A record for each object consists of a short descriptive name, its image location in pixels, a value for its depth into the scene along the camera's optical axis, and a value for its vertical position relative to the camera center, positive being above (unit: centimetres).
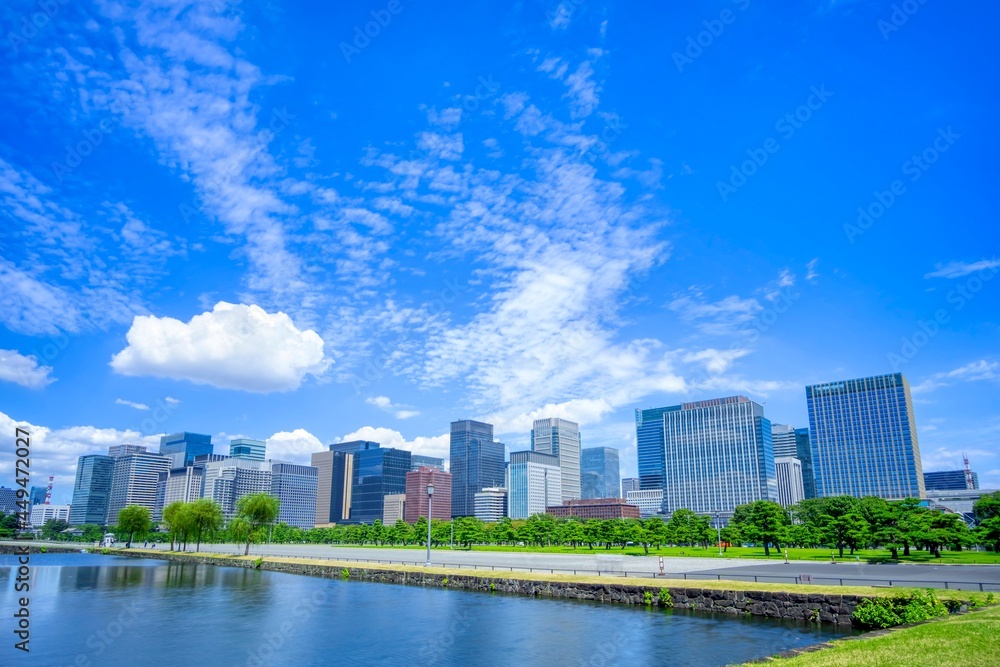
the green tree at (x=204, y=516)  11106 -332
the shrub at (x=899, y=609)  2897 -506
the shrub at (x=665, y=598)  4056 -628
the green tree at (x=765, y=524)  8638 -367
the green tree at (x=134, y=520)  13438 -487
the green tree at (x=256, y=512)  10212 -241
